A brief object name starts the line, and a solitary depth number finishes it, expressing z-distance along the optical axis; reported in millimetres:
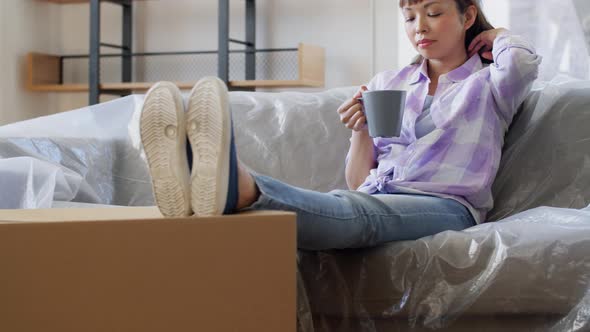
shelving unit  3830
